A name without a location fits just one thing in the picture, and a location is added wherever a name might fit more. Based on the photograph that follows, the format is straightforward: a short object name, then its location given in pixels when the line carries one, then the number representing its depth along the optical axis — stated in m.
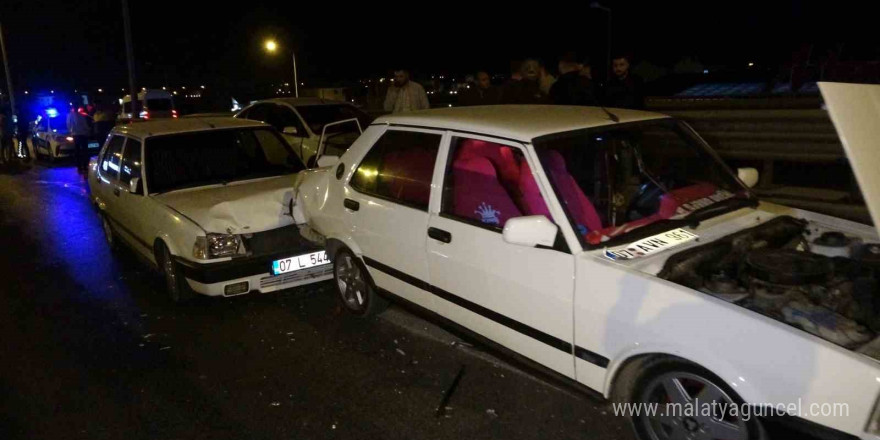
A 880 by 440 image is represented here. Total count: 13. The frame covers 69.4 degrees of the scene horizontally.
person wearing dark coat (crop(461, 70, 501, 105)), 7.51
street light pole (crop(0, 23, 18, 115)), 24.24
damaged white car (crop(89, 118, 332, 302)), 4.88
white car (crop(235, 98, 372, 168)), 9.24
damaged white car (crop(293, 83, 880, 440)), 2.46
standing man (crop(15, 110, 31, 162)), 19.06
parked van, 20.05
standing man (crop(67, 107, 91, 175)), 15.16
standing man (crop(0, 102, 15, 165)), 17.59
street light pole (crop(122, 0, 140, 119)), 16.39
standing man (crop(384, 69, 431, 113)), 9.27
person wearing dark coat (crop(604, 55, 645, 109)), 6.42
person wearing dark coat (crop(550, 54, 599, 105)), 6.50
